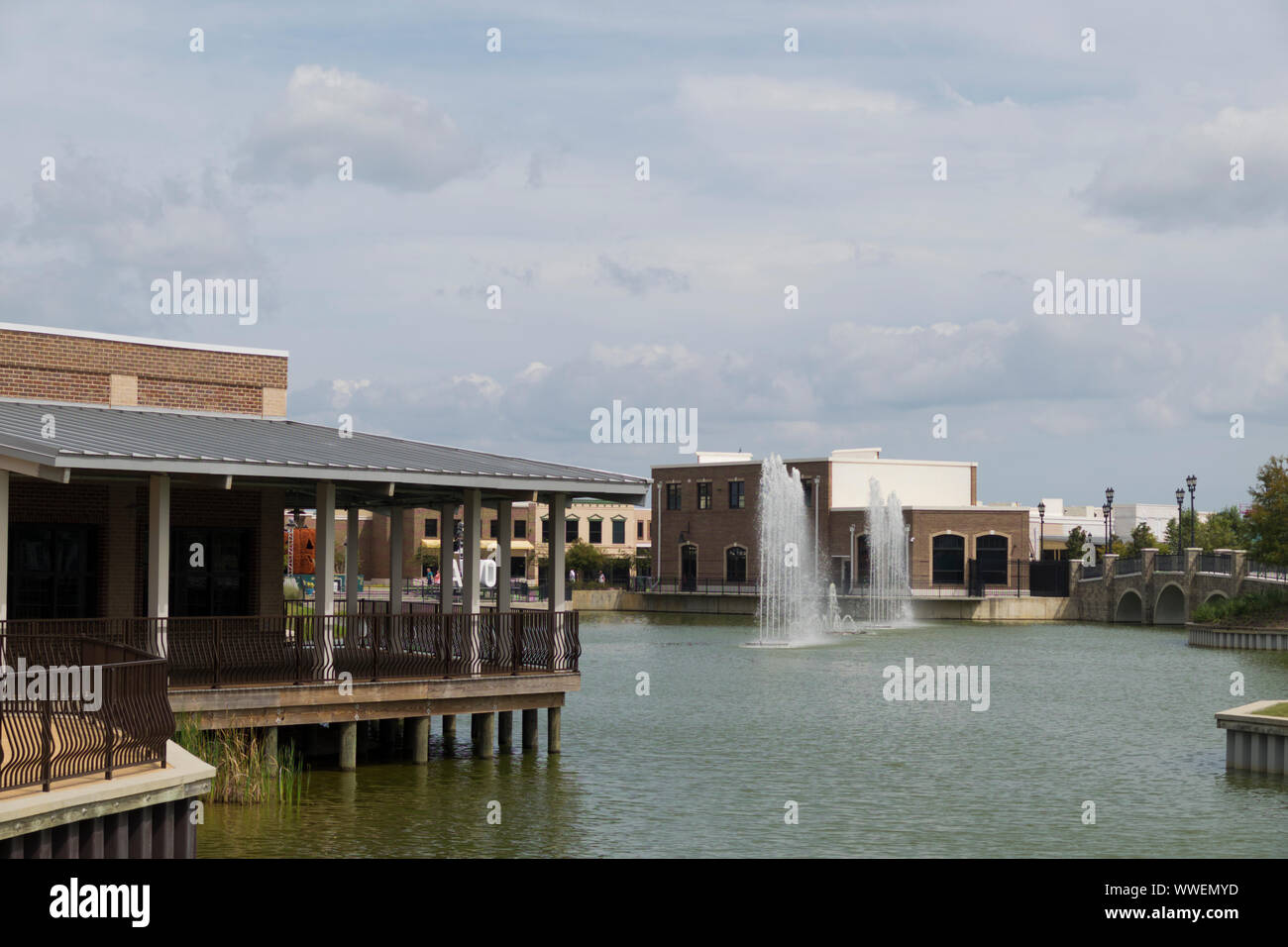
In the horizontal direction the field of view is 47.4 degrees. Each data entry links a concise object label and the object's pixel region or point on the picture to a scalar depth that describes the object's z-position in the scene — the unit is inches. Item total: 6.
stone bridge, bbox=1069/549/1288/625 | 2559.1
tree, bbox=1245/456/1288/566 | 2394.2
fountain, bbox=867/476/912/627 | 3326.8
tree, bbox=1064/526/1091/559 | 3836.9
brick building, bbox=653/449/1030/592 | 3425.2
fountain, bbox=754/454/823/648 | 3262.8
